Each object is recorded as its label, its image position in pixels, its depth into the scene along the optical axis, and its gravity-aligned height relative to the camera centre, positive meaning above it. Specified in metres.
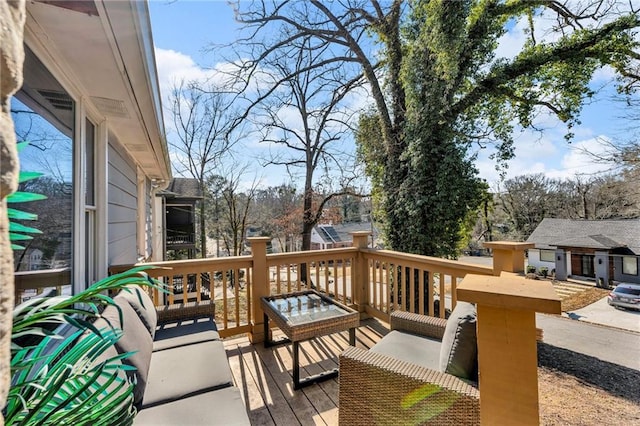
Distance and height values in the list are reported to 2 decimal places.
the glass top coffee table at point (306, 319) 2.47 -0.96
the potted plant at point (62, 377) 0.70 -0.45
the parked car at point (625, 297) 9.12 -2.72
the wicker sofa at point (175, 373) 1.51 -1.05
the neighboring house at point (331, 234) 25.78 -1.56
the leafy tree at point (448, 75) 5.57 +2.99
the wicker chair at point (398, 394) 1.43 -0.98
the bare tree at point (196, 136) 12.60 +3.98
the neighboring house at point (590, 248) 11.48 -1.46
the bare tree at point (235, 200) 13.34 +0.94
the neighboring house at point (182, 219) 12.27 +0.02
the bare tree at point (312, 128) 8.60 +3.53
